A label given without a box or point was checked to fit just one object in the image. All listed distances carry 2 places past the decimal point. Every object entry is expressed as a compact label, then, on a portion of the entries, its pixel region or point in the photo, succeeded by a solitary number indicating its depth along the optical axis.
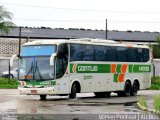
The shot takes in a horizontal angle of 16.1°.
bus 28.28
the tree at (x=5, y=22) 46.72
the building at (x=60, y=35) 69.19
